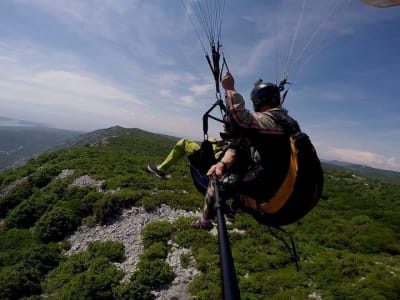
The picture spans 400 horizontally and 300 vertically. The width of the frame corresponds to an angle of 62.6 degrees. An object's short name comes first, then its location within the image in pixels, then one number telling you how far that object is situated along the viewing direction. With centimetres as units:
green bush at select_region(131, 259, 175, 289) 1305
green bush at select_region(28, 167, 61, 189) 2805
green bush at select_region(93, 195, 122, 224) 1923
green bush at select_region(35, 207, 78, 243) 1878
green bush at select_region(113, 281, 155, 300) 1230
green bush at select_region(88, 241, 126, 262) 1536
